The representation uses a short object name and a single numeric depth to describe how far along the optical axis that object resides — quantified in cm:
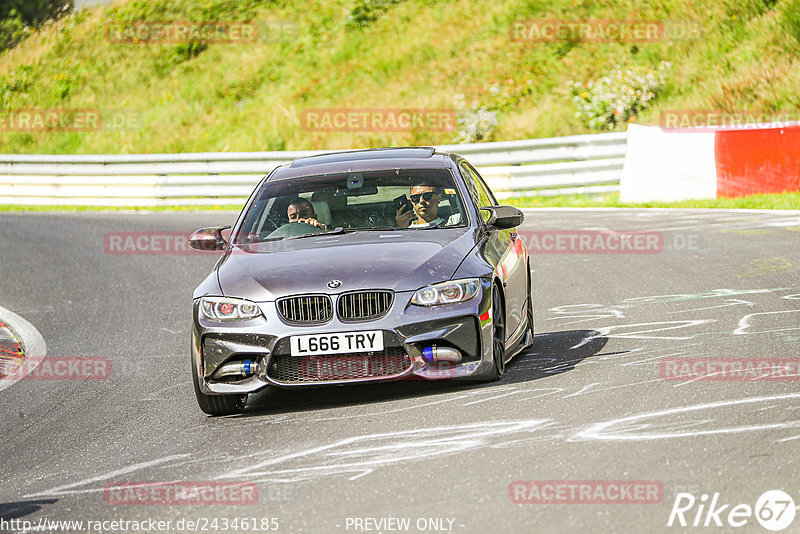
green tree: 9056
